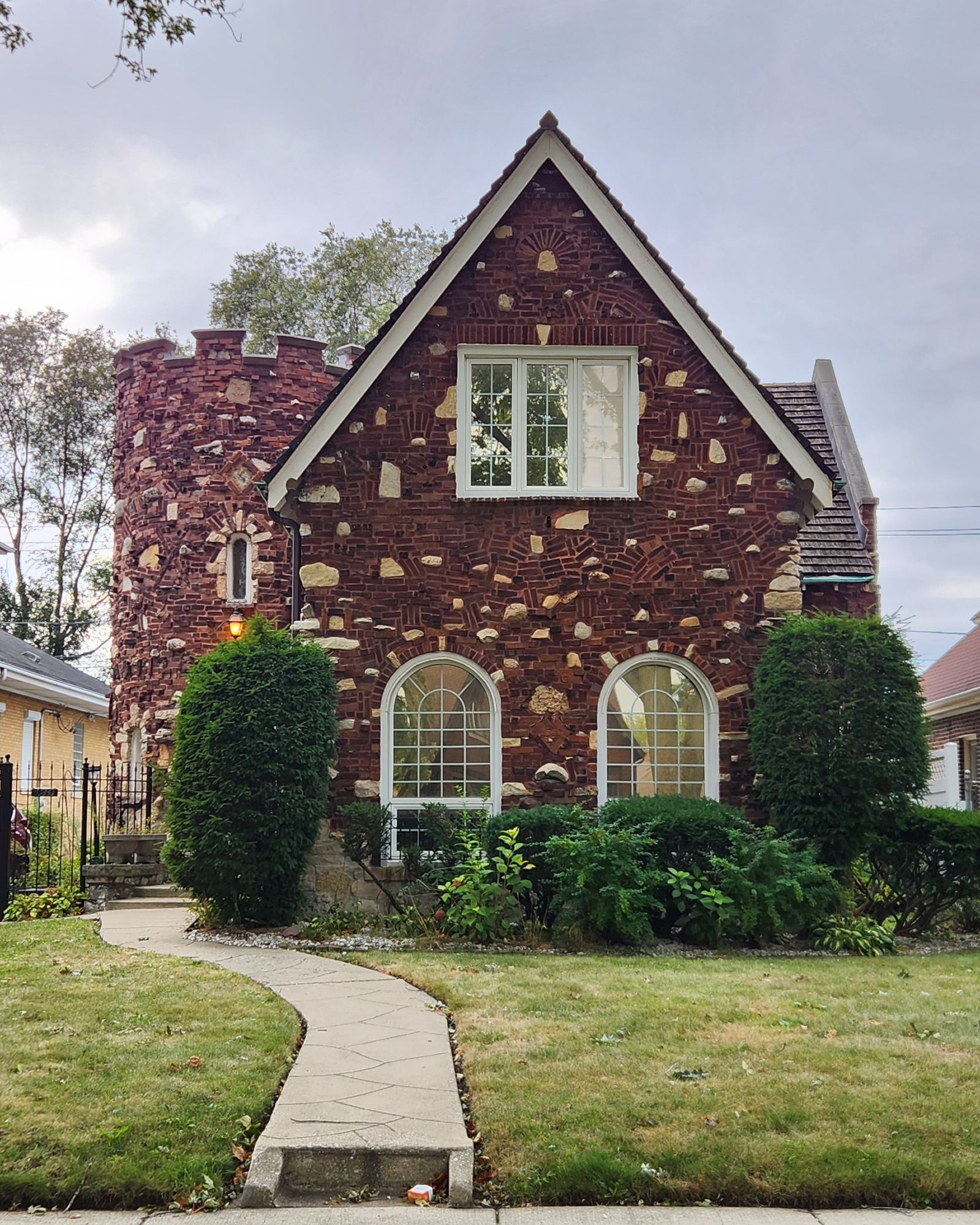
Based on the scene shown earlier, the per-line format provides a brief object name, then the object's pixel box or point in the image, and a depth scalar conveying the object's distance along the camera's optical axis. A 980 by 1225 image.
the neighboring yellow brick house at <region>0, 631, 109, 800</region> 22.50
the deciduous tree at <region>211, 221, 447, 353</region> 32.12
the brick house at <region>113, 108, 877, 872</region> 12.38
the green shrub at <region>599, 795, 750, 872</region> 10.73
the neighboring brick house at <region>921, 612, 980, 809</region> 23.64
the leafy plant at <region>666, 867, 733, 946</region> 10.17
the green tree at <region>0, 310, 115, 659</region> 32.75
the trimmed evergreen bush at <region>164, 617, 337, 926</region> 10.74
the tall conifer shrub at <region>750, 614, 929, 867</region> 11.22
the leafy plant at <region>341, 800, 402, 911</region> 11.74
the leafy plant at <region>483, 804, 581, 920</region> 10.83
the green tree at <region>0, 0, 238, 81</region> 6.57
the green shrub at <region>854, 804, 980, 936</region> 10.90
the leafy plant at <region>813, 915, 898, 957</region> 10.29
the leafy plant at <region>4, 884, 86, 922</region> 12.59
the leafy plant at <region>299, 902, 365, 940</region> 10.59
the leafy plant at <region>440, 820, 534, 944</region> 10.23
